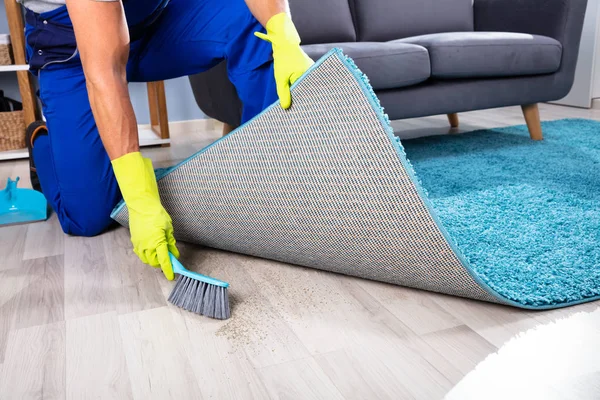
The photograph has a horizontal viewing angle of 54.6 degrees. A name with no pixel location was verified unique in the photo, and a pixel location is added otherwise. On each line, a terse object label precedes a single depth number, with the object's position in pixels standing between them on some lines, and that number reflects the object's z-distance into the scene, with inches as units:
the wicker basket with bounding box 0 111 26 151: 94.5
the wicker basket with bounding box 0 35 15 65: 91.5
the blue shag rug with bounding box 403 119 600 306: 40.6
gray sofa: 77.7
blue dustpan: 62.0
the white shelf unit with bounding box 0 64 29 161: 91.1
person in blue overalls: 43.7
